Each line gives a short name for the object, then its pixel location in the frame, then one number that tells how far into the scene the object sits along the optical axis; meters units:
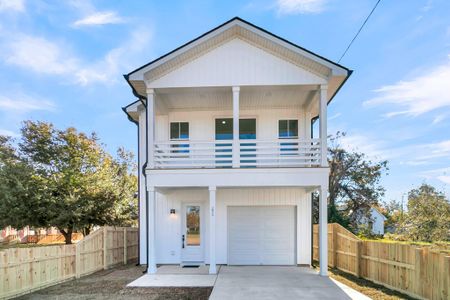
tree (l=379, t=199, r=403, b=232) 26.84
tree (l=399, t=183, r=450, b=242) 12.52
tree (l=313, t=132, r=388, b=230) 23.67
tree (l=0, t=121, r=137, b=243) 16.45
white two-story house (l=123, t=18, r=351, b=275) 9.70
